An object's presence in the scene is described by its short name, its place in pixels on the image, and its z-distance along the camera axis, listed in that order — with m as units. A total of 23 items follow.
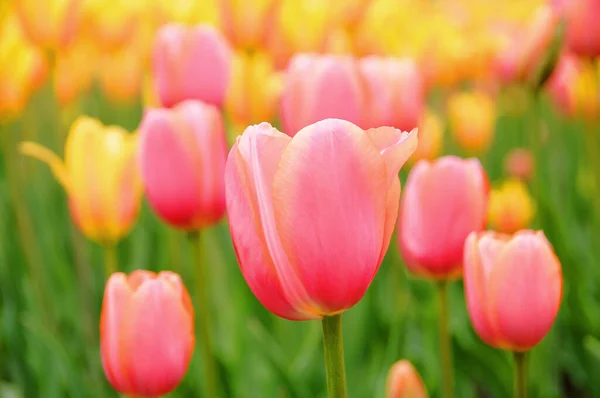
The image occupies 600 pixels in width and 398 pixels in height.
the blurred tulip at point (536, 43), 1.01
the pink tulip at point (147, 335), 0.81
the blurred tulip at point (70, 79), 2.11
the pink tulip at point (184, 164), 0.90
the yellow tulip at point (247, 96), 1.27
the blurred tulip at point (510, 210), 1.36
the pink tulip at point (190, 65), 0.97
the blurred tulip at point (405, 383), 0.84
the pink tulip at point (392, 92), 0.95
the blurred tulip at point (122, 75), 2.84
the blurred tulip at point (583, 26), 1.11
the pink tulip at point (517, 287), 0.80
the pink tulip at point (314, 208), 0.73
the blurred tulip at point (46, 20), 1.19
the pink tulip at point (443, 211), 0.87
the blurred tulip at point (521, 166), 1.83
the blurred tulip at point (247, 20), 1.13
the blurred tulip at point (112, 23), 1.82
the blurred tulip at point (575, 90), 1.47
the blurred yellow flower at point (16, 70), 1.28
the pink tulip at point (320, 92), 0.91
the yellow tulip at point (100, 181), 0.99
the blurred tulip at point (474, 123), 2.10
